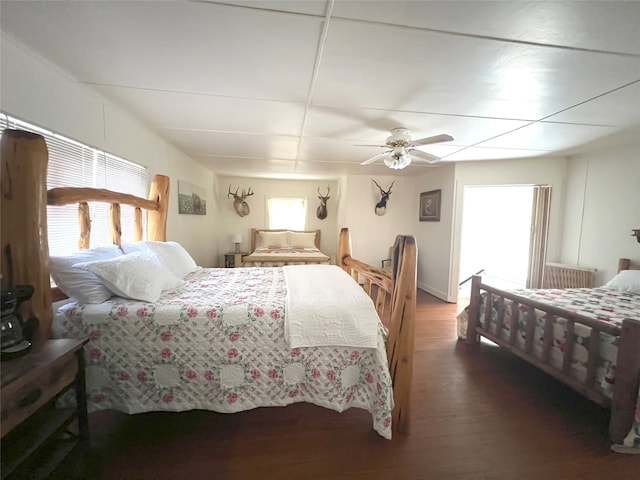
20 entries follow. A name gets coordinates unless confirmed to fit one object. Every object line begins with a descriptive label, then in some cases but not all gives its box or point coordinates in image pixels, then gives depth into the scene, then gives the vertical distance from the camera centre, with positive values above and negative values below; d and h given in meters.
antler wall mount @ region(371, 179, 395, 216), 4.85 +0.46
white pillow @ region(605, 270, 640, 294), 2.46 -0.50
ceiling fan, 2.40 +0.78
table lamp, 5.33 -0.40
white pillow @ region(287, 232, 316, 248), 5.35 -0.38
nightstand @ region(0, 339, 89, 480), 0.90 -0.79
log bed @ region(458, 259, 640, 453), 1.40 -0.79
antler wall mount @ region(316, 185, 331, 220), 5.70 +0.34
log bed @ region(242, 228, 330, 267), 4.02 -0.54
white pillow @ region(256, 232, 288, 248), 5.26 -0.39
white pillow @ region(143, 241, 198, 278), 2.11 -0.35
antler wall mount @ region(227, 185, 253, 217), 5.47 +0.40
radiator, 3.22 -0.63
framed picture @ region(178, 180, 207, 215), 3.41 +0.31
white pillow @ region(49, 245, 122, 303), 1.39 -0.37
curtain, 3.74 -0.07
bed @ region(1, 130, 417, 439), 1.24 -0.65
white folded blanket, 1.38 -0.56
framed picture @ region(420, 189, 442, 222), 4.33 +0.38
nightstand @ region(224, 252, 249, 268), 5.21 -0.81
